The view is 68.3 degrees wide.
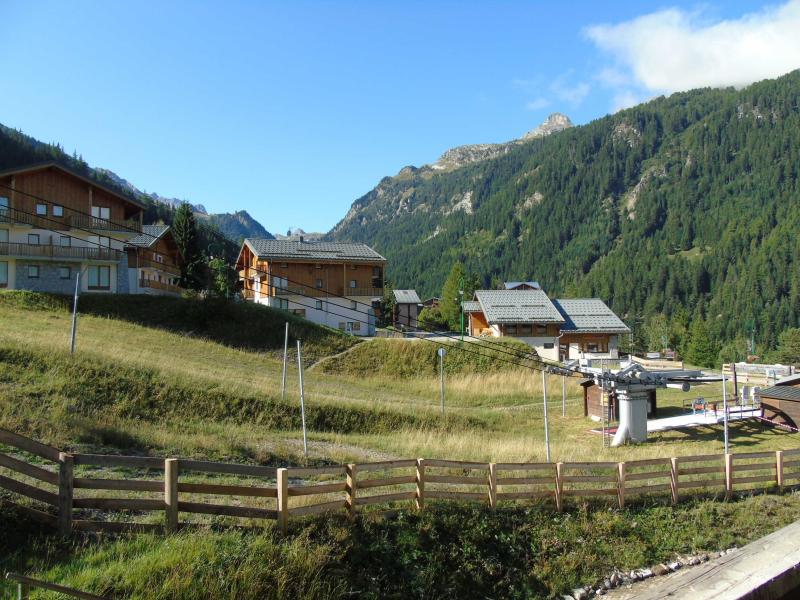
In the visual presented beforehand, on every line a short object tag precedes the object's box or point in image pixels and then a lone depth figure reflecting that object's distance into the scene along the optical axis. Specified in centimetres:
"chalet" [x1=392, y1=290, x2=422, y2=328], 12425
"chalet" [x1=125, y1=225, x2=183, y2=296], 5362
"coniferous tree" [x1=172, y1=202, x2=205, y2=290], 7994
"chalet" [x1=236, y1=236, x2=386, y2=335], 5991
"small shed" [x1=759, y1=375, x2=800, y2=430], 2909
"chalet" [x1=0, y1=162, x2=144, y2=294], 4581
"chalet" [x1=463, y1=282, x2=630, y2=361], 7206
